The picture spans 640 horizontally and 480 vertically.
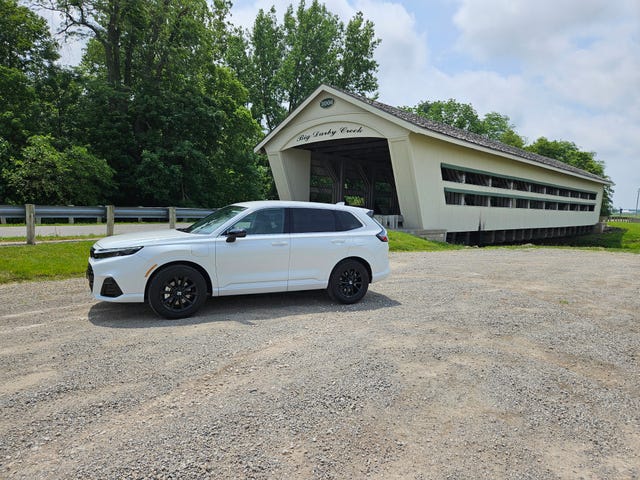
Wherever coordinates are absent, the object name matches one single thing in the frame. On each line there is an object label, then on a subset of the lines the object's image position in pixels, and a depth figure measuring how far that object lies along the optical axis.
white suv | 5.46
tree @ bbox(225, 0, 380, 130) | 41.97
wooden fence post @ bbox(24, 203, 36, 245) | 10.15
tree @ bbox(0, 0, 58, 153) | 20.91
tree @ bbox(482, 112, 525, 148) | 64.67
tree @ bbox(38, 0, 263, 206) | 22.89
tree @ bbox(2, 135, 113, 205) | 17.48
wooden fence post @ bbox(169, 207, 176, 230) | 13.88
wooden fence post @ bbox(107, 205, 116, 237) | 12.09
